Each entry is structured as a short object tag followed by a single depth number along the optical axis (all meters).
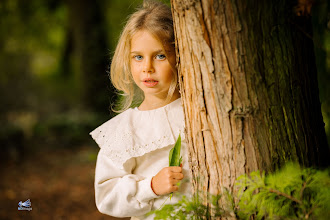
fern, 1.64
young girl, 1.85
